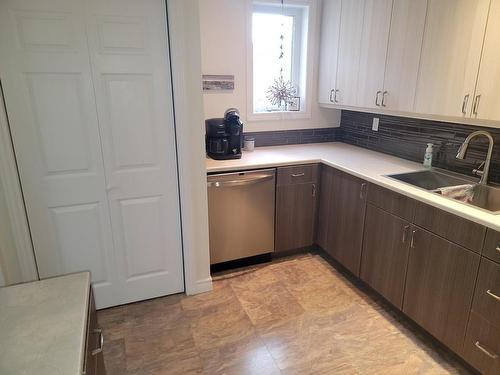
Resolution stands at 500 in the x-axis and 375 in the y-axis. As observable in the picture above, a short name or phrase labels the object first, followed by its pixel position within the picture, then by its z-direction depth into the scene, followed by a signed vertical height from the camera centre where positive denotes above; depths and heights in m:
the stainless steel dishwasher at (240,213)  2.69 -0.97
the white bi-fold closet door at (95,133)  1.95 -0.27
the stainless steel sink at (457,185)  2.11 -0.62
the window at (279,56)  3.16 +0.30
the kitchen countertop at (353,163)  1.87 -0.57
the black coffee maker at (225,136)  2.82 -0.37
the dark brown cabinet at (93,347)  1.03 -0.82
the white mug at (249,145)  3.17 -0.49
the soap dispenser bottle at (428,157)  2.52 -0.48
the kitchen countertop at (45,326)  0.89 -0.68
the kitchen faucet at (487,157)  1.97 -0.38
